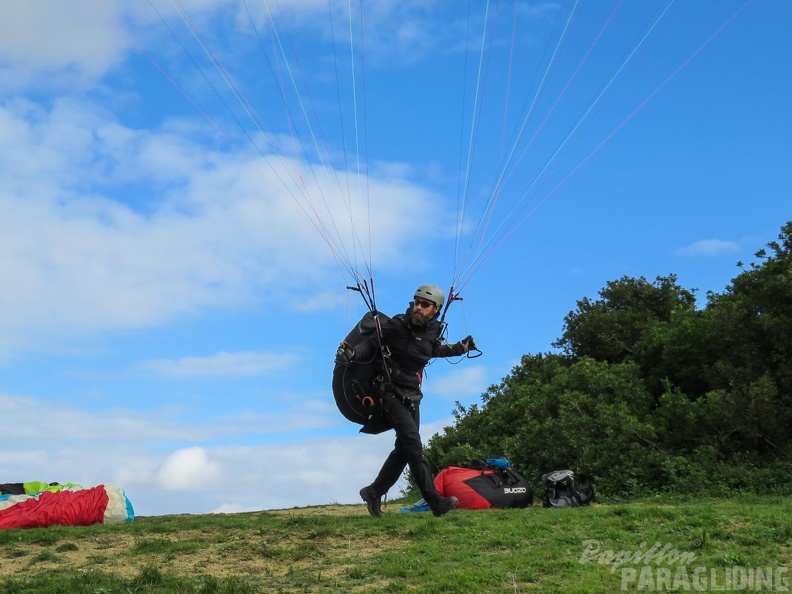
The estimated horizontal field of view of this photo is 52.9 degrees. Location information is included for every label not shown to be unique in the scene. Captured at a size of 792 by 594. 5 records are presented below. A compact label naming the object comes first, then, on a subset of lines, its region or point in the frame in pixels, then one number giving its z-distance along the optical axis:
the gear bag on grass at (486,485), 13.35
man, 11.15
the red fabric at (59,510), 11.91
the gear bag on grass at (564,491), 13.45
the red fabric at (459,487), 13.28
